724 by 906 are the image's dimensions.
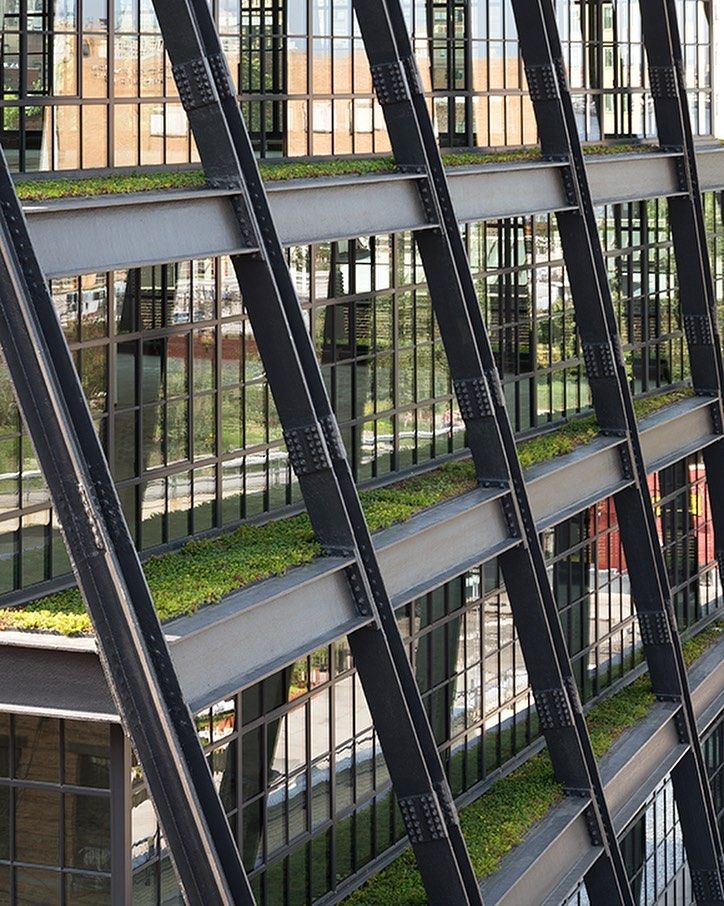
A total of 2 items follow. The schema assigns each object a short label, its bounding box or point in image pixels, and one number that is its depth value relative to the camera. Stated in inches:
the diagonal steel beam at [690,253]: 1162.6
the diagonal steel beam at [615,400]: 978.1
